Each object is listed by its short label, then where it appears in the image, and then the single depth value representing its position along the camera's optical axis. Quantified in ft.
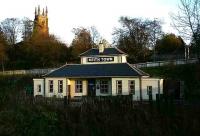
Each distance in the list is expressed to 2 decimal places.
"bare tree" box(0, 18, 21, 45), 286.87
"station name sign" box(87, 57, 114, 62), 163.32
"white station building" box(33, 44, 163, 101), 144.87
